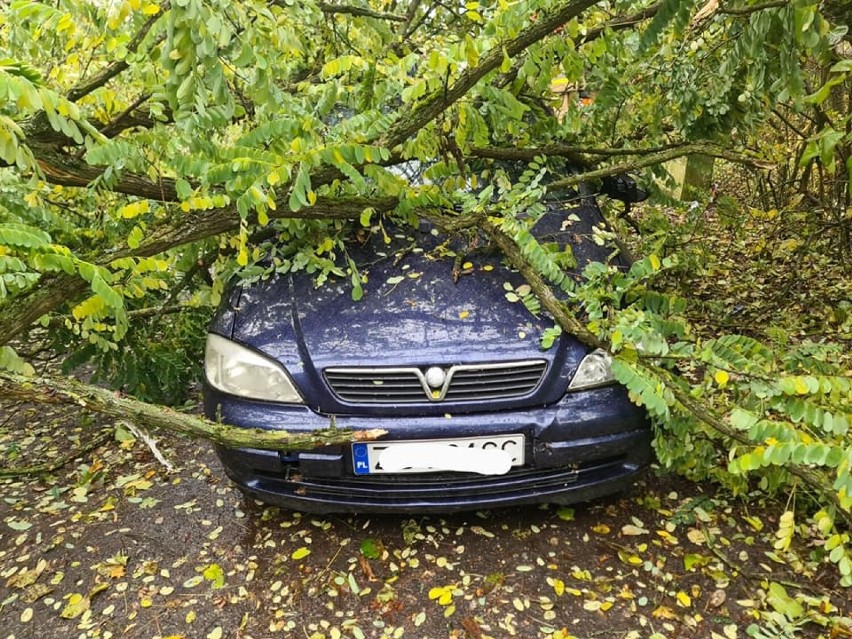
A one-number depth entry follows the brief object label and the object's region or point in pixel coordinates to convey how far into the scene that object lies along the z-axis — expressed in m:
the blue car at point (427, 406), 2.12
